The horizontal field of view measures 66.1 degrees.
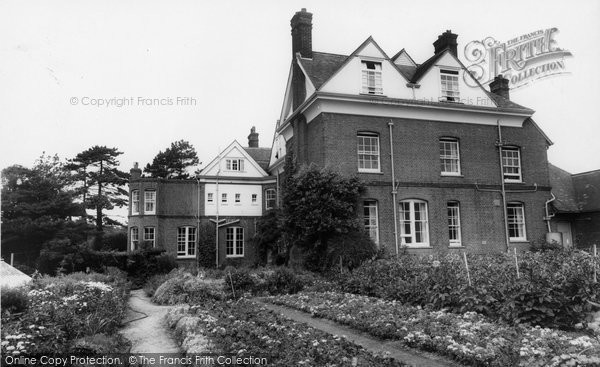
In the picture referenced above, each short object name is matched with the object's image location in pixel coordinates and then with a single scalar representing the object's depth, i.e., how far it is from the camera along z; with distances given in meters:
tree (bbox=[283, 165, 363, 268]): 19.91
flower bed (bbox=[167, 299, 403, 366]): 6.93
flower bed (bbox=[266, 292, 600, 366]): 6.50
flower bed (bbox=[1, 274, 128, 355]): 7.18
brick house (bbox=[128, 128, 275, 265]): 34.31
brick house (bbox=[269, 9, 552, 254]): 21.67
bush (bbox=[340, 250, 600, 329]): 8.96
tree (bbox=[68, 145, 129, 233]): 41.94
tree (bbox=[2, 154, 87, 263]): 33.66
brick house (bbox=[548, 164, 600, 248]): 24.83
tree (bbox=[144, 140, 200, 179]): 52.25
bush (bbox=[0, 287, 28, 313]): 8.61
